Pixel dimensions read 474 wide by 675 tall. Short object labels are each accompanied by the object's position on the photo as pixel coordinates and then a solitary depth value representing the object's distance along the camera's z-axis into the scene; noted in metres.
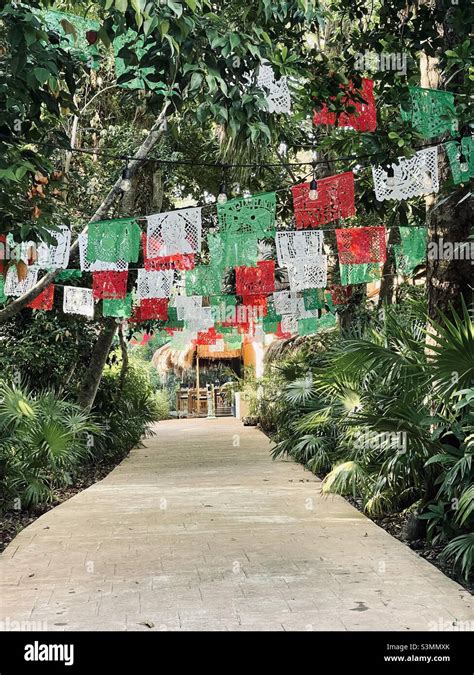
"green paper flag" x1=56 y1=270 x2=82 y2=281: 12.19
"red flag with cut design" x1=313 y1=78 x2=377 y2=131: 8.40
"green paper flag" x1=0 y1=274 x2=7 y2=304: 10.74
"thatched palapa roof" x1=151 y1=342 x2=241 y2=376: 32.06
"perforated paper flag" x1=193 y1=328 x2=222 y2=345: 22.06
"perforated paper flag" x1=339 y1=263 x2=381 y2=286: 11.48
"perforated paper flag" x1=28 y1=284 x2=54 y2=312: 12.41
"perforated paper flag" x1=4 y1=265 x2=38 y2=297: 10.93
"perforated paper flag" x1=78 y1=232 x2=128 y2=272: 10.45
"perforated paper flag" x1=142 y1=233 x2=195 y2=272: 11.18
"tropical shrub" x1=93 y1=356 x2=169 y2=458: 16.03
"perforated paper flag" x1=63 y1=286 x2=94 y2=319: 12.67
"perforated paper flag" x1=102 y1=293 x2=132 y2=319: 12.81
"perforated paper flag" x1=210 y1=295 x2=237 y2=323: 15.38
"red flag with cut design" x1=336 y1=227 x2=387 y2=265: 10.88
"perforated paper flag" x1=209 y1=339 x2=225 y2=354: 30.31
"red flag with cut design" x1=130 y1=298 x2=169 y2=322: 14.45
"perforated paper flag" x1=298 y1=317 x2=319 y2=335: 15.37
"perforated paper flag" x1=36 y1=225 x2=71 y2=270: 10.15
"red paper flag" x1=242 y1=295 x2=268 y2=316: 15.32
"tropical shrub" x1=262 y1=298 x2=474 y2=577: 5.90
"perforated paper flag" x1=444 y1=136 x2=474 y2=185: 7.29
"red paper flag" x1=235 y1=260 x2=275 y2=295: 13.20
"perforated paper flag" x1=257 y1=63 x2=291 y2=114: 7.83
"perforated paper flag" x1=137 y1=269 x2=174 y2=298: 12.70
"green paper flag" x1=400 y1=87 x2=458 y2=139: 7.21
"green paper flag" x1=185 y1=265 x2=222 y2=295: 13.09
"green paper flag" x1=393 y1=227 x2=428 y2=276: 10.33
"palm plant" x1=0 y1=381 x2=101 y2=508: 8.88
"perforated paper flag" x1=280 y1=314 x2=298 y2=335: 15.87
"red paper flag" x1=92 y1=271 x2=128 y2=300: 12.19
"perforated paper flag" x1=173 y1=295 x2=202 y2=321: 15.45
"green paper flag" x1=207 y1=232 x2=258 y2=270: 10.09
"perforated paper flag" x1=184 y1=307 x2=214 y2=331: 15.62
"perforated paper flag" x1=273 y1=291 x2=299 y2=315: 15.12
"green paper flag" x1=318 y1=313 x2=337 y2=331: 16.83
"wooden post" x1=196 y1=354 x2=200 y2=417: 32.47
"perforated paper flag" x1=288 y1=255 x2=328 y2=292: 10.95
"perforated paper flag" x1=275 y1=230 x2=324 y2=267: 10.74
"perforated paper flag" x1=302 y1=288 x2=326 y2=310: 14.63
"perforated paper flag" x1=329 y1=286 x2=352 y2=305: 13.97
